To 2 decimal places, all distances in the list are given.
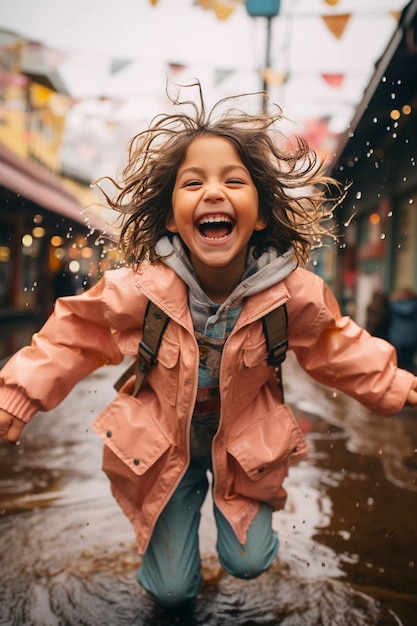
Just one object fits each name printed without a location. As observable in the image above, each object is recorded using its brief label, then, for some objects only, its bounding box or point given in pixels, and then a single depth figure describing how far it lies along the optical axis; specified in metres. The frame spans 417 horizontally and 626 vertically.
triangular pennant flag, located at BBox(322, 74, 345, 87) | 8.62
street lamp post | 7.29
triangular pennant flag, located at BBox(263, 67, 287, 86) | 9.96
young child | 2.19
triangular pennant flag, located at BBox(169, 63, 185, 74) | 8.98
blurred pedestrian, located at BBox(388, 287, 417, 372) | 8.32
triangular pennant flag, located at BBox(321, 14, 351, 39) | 6.28
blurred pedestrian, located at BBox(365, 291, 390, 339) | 8.66
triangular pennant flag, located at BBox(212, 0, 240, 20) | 6.62
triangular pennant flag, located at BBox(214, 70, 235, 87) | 9.12
